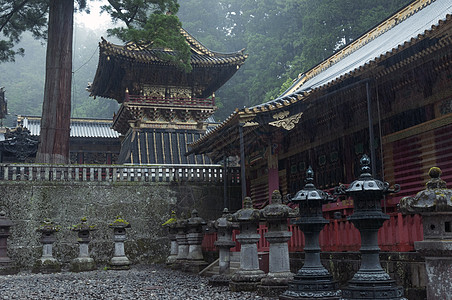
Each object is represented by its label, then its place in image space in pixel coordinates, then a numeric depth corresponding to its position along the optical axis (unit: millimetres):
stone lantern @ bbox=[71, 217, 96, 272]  15828
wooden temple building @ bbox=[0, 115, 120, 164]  33688
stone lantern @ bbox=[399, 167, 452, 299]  5035
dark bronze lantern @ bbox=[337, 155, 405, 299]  5566
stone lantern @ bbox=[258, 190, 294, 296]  8383
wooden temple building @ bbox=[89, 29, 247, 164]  24266
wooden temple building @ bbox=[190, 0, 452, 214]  10539
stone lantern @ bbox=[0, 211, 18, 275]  15008
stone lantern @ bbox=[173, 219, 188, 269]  14398
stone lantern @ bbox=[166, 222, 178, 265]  16217
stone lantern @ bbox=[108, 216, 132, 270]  16016
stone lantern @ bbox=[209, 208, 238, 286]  10711
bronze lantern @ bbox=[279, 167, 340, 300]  6930
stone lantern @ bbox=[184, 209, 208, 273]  13609
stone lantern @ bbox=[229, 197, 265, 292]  9156
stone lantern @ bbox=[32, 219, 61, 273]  15523
